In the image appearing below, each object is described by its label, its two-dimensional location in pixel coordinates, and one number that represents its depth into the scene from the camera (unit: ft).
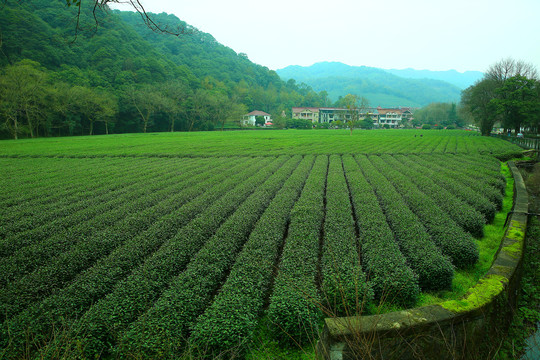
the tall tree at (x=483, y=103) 175.26
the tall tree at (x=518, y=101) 143.68
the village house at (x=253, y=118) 362.68
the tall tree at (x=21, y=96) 144.66
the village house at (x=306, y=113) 445.78
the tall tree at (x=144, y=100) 230.07
